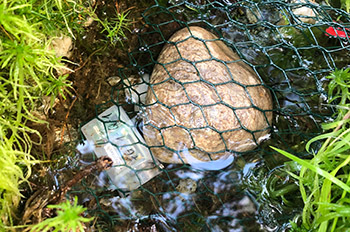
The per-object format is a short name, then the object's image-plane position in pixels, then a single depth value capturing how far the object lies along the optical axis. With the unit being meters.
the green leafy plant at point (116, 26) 0.63
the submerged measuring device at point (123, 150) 0.63
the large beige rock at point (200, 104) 0.60
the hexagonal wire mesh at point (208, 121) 0.60
